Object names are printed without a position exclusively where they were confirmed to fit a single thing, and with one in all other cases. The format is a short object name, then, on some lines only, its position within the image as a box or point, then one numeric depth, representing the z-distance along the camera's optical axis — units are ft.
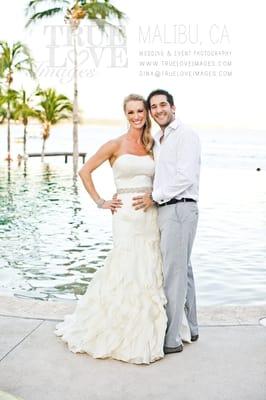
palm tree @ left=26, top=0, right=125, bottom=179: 83.76
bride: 12.00
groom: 11.44
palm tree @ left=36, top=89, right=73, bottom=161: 109.81
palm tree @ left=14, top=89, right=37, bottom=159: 107.45
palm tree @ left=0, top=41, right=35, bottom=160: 102.11
